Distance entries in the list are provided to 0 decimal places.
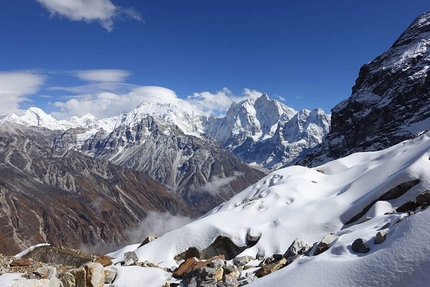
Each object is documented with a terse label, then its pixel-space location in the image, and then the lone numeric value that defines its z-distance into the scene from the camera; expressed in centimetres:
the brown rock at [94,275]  1484
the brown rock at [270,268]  1407
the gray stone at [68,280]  1383
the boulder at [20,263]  1788
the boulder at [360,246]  1110
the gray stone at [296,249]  1587
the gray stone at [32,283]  1137
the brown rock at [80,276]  1425
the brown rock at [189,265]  1648
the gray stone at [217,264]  1524
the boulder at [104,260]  2033
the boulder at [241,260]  1838
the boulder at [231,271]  1485
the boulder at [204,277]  1409
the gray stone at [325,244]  1310
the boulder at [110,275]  1649
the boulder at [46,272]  1502
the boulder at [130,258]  1962
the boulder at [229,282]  1347
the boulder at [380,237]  1108
